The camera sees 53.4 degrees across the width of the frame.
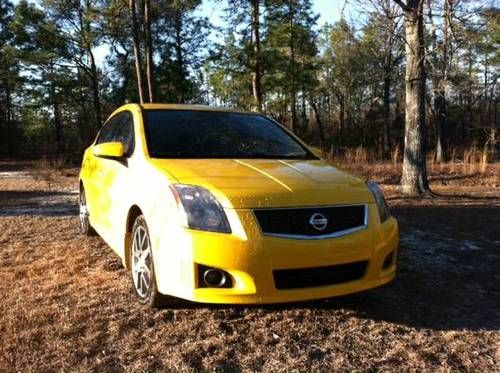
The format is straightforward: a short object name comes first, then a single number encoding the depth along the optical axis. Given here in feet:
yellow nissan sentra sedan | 9.78
